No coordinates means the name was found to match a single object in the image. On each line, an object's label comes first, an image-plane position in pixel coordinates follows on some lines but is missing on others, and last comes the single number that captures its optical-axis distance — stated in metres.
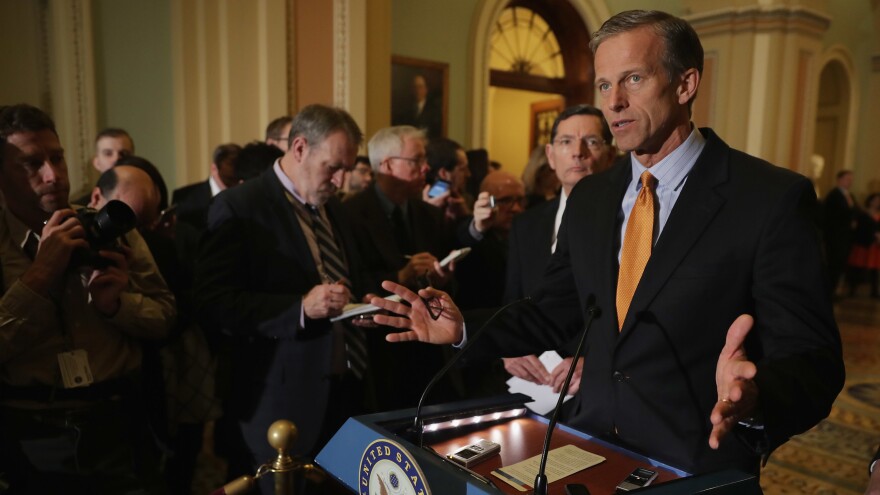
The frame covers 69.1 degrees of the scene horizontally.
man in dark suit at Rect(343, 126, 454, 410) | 2.83
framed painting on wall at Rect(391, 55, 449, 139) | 6.94
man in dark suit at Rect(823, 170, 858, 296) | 8.94
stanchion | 1.03
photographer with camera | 1.67
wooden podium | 0.87
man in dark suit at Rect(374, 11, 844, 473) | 1.15
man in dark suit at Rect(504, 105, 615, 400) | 2.31
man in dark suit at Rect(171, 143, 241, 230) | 3.49
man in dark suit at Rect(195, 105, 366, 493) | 2.02
